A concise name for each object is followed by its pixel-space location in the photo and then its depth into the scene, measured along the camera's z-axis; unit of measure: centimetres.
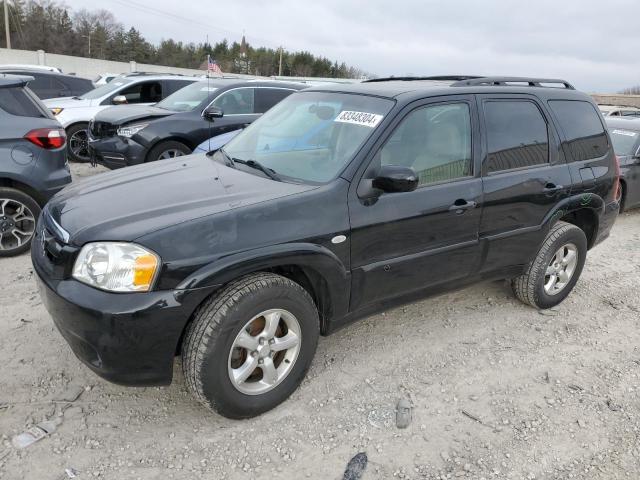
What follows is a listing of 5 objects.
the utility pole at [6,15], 3884
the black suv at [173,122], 724
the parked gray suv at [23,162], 469
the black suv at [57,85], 1133
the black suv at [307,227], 238
